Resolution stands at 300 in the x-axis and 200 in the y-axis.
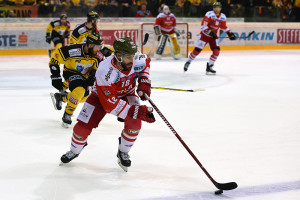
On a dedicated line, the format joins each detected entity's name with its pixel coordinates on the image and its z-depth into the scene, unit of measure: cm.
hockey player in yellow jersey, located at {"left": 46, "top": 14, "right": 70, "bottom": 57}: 1647
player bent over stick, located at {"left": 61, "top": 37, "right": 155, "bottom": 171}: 503
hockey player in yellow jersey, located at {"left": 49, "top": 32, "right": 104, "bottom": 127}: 761
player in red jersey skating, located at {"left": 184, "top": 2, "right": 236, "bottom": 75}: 1487
